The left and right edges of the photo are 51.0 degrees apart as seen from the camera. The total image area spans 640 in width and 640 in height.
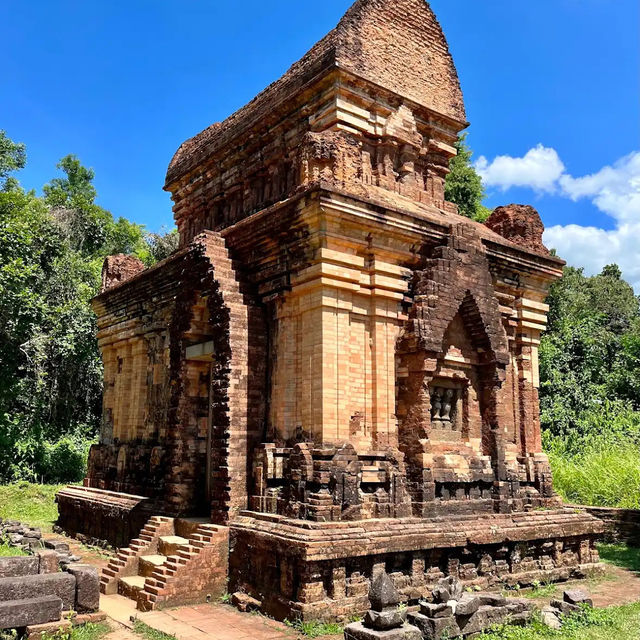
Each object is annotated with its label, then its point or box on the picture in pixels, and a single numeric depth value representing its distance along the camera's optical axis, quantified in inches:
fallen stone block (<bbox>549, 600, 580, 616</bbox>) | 329.4
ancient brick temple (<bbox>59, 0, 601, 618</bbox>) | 367.2
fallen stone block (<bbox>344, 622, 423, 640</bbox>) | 265.6
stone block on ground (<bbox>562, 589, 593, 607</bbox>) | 336.6
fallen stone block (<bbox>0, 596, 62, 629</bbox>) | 268.8
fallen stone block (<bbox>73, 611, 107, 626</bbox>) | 309.6
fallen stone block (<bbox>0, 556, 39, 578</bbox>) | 320.8
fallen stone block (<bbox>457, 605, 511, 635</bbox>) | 299.3
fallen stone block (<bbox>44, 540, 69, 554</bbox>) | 449.1
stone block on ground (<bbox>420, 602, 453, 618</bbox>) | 291.3
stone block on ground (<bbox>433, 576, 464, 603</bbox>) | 302.4
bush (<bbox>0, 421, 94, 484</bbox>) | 877.2
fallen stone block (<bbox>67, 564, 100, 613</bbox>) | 316.2
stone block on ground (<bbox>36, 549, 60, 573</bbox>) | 333.1
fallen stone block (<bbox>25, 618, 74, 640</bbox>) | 273.4
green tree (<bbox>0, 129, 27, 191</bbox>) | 1334.9
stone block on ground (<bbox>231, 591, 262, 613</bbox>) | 350.3
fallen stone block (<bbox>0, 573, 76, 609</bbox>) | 281.6
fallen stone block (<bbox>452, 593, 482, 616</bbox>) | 298.0
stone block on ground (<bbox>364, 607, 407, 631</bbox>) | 270.8
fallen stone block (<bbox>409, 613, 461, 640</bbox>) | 284.4
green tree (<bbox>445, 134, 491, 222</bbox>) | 1205.1
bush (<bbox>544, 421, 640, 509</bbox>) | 693.9
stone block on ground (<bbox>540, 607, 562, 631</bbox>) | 313.1
